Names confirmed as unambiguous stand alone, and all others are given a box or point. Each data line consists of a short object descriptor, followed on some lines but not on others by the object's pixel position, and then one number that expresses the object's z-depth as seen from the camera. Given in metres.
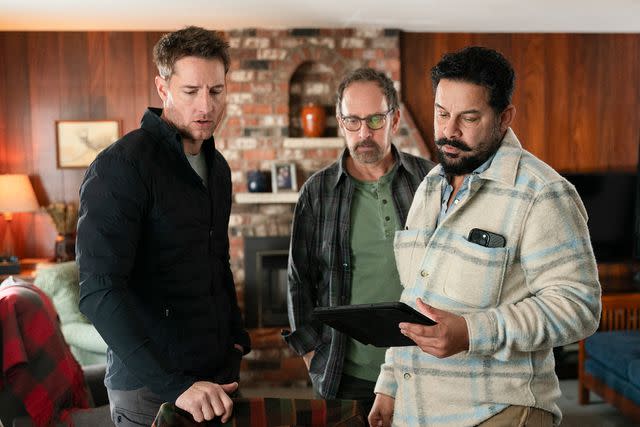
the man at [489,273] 1.24
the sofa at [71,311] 3.81
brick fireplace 5.34
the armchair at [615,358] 3.76
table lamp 5.04
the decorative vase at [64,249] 5.24
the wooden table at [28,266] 4.98
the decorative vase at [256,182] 5.31
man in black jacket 1.38
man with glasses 2.04
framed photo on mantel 5.36
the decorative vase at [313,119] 5.40
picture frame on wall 5.55
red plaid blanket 2.31
